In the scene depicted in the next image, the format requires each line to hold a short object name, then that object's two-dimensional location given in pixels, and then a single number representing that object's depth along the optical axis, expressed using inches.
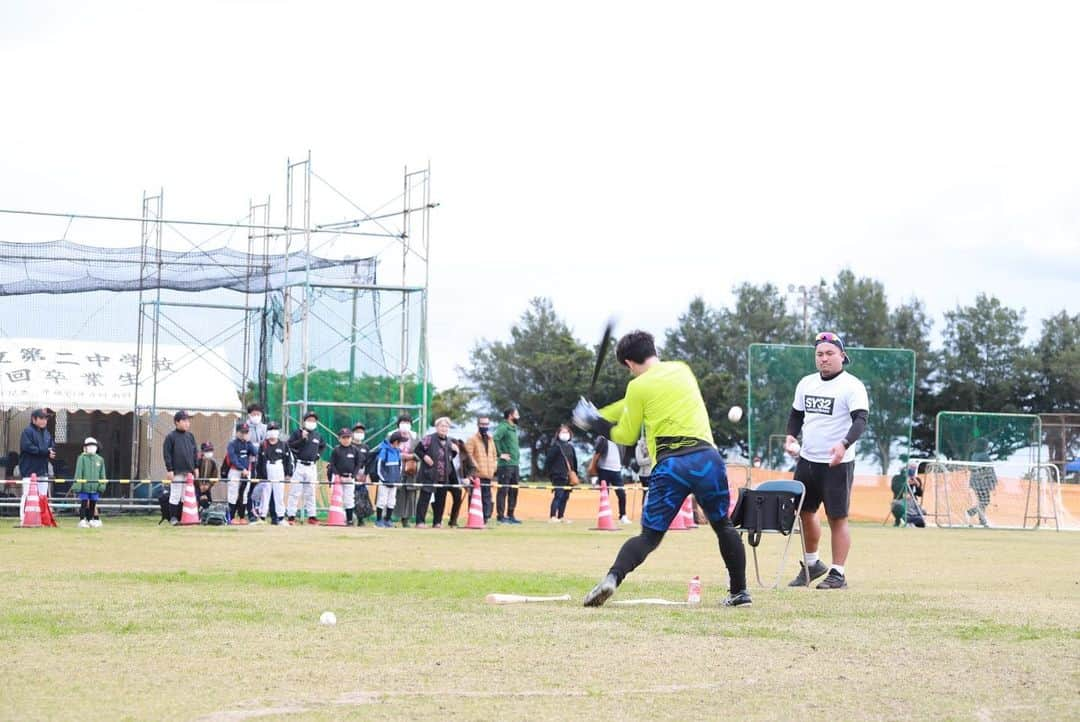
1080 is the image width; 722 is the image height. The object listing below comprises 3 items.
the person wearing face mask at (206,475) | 967.6
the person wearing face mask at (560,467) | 1073.5
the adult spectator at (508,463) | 1035.9
